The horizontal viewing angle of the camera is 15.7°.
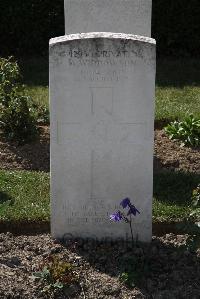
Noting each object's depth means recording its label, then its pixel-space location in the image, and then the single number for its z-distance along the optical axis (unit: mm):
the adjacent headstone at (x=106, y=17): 6379
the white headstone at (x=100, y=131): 4723
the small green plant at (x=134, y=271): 4590
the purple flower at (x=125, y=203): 4723
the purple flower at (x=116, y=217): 4748
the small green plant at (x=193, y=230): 4641
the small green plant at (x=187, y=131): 7219
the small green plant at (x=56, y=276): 4500
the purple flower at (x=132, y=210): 4762
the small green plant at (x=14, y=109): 7125
